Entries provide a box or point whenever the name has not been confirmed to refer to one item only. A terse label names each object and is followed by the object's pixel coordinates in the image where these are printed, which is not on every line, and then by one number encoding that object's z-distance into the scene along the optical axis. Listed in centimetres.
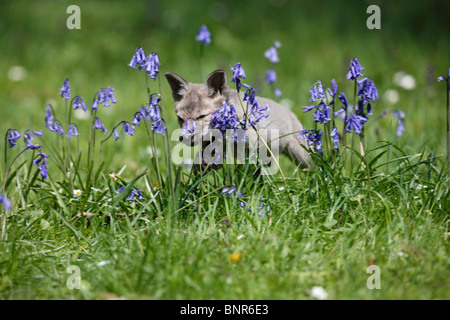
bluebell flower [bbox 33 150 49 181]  365
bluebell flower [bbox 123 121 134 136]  351
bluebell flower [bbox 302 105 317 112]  341
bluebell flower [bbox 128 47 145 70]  324
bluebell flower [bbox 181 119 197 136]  343
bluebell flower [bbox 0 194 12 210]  267
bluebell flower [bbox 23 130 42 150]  356
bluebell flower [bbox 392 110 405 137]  450
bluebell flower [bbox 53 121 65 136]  376
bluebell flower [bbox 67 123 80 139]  378
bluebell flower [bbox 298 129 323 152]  350
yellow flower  283
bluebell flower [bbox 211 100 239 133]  326
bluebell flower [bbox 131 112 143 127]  336
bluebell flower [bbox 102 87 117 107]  364
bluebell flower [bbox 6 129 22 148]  354
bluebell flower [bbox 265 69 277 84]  496
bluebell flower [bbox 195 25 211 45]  429
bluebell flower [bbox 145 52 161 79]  321
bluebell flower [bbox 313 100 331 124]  341
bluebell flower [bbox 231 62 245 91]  327
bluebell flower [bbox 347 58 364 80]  329
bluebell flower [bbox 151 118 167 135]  330
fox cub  388
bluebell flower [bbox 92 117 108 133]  371
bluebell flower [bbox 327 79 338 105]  340
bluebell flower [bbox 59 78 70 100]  362
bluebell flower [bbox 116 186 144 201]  358
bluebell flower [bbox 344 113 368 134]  328
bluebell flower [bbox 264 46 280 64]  468
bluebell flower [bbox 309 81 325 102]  338
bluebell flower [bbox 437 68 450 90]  322
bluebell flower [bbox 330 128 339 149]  336
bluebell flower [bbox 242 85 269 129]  335
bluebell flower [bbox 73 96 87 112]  367
